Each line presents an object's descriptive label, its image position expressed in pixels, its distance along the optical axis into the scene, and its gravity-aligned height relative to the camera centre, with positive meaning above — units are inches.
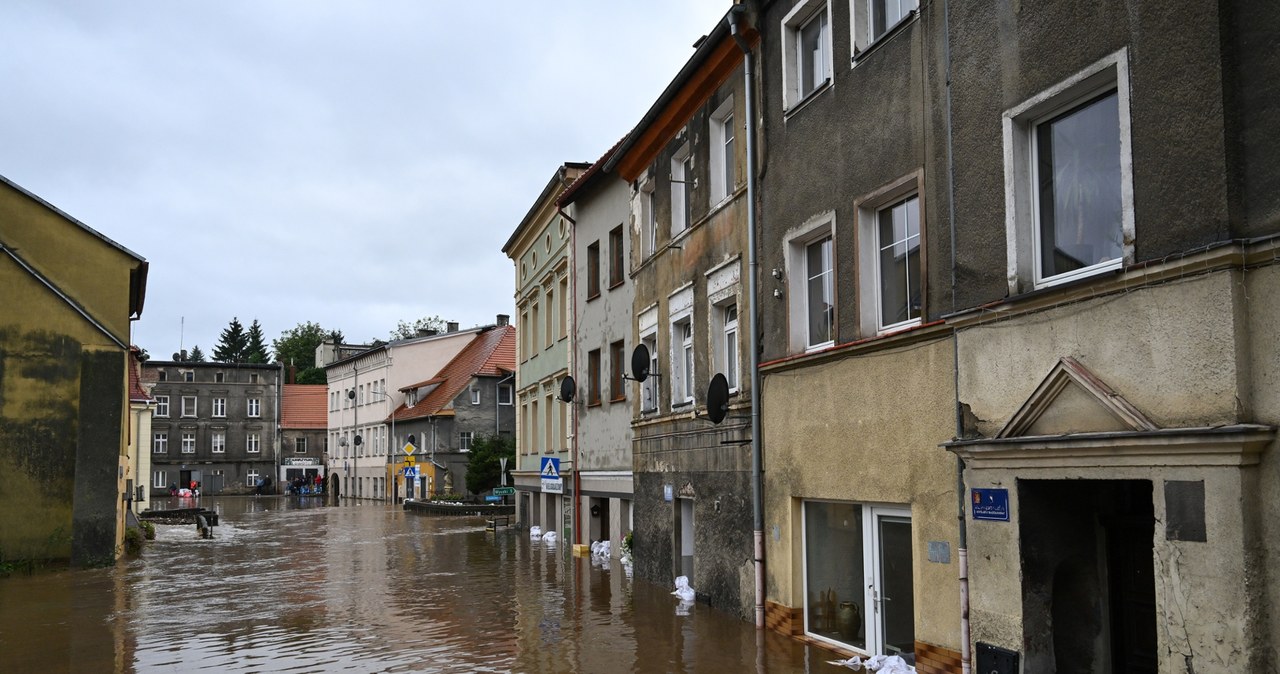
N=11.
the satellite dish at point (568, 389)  1043.9 +51.5
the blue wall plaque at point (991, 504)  352.8 -21.2
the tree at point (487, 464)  2090.3 -37.0
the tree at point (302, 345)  4675.2 +439.5
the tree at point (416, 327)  4473.4 +487.0
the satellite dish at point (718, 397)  597.9 +24.3
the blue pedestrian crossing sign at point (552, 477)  1021.2 -30.7
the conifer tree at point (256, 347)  5054.1 +463.7
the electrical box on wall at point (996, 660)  343.5 -70.0
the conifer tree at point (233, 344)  5068.9 +476.7
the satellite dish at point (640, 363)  758.5 +54.5
